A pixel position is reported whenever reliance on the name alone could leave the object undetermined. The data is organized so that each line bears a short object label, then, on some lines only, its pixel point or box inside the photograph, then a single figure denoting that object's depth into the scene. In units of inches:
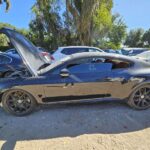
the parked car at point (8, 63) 176.6
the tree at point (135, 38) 1224.4
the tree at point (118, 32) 806.2
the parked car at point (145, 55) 250.3
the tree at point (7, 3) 441.7
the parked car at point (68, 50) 257.4
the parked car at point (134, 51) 373.6
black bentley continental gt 104.2
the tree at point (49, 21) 564.2
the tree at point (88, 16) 514.1
